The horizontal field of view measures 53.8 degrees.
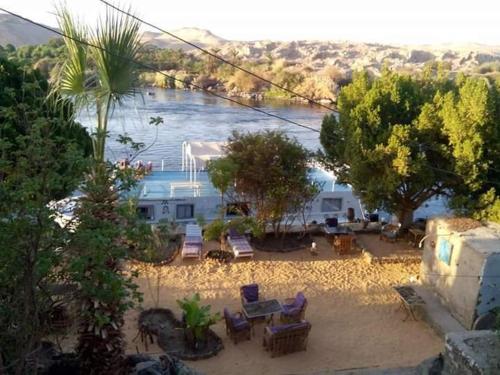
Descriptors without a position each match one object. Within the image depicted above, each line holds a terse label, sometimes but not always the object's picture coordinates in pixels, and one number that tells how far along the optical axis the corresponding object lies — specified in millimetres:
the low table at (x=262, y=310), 10742
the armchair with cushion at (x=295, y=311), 10812
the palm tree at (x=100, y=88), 5129
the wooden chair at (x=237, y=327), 10227
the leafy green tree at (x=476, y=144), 13867
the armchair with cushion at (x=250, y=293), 11453
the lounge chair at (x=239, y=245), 14602
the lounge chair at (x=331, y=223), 16891
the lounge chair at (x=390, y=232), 16562
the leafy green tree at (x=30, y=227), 4590
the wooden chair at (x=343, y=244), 15469
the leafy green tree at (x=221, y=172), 14953
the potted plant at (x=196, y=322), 9883
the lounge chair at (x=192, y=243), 14406
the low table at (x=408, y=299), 11539
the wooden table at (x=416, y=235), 16312
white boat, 17750
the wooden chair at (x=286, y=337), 9758
